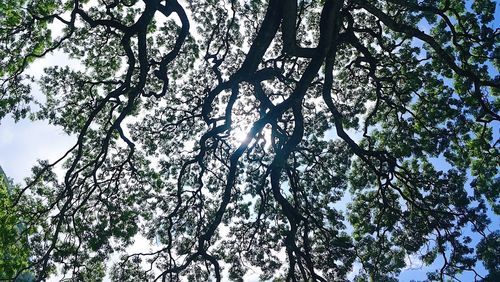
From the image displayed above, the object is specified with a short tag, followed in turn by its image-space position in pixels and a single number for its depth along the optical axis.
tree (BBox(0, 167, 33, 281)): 12.52
